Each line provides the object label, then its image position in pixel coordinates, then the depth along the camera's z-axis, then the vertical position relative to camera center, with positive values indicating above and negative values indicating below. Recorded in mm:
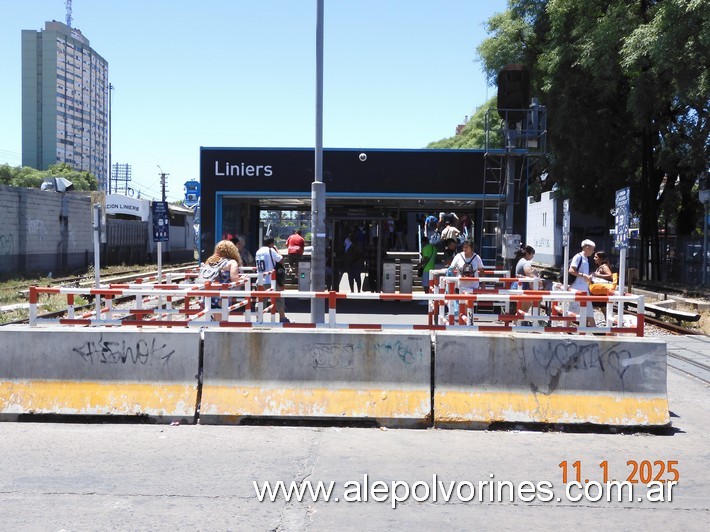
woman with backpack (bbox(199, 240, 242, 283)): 11203 -288
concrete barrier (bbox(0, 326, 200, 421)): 8031 -1326
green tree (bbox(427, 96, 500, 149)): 49669 +9081
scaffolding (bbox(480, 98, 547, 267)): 20203 +2305
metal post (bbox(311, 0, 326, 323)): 13289 +737
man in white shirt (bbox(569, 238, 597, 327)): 13220 -330
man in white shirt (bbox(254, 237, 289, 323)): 14672 -325
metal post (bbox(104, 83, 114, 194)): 80531 +11977
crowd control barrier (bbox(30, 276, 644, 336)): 8297 -821
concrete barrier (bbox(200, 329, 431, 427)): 7957 -1327
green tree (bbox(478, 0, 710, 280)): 22219 +5557
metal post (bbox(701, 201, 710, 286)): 26094 -163
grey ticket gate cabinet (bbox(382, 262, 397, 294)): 21750 -778
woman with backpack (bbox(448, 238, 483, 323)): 13594 -261
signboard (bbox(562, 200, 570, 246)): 17031 +598
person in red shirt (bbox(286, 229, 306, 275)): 21438 -27
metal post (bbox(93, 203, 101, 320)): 15002 +400
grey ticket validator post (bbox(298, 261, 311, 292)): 21500 -745
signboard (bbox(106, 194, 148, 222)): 45938 +2344
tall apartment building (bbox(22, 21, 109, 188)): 171875 +33357
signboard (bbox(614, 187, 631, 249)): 11625 +504
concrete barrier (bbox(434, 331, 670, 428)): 7910 -1332
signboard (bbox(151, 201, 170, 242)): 17678 +563
